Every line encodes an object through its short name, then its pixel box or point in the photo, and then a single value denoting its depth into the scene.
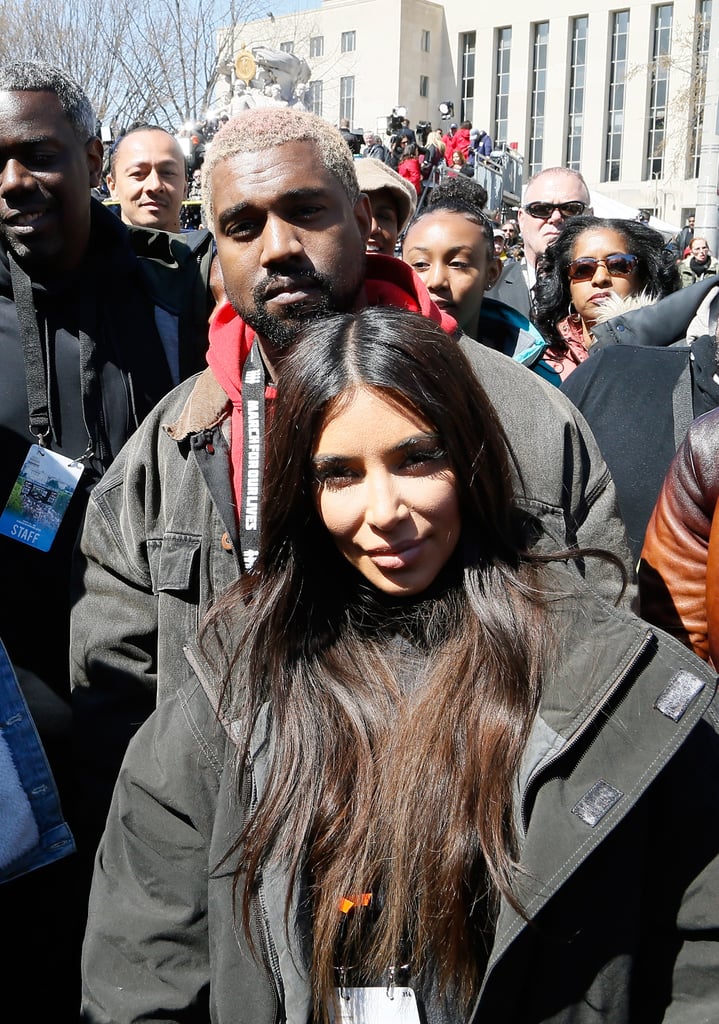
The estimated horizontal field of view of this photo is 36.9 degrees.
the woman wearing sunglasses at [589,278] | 4.33
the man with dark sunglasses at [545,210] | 5.33
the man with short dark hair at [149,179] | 4.93
